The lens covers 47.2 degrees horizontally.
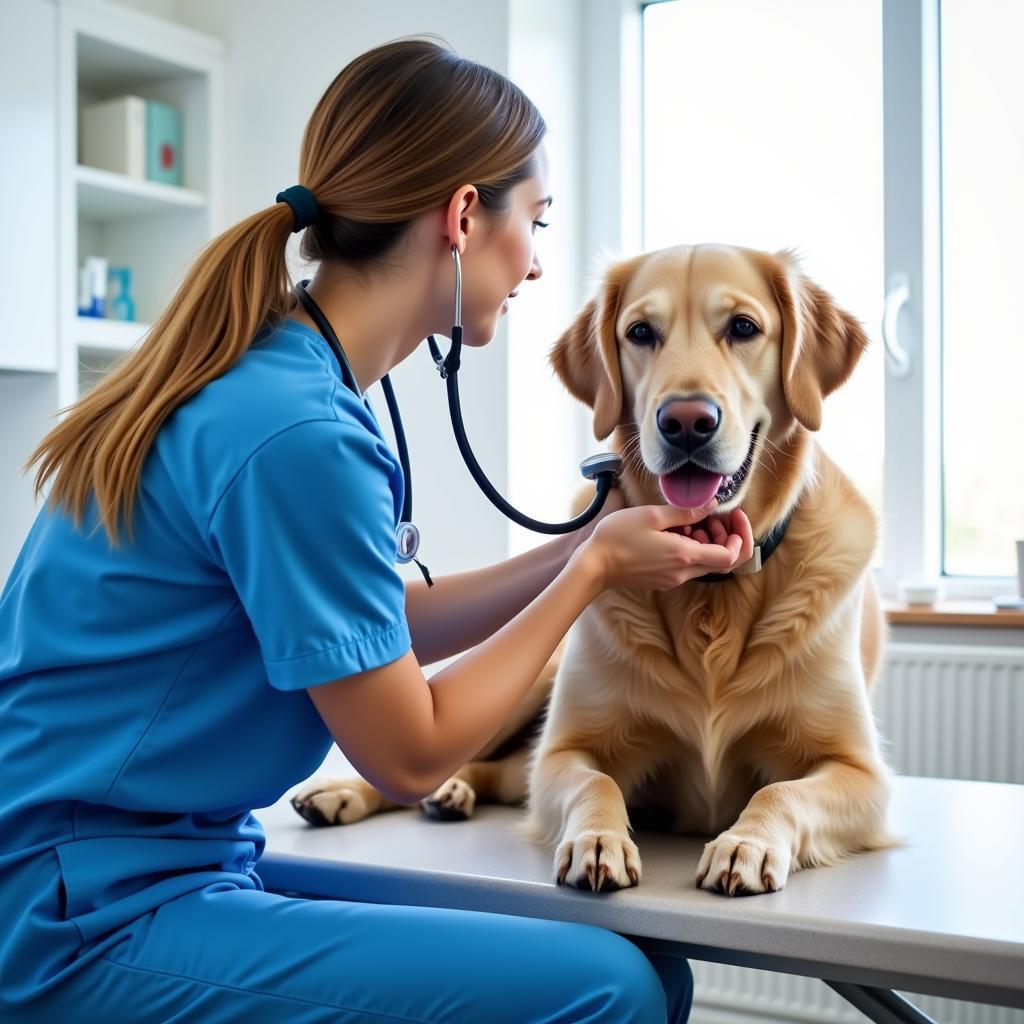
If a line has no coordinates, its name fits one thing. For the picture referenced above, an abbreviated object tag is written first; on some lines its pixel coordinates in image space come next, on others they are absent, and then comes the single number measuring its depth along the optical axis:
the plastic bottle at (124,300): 3.06
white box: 2.97
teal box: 3.03
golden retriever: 1.30
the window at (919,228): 2.59
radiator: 2.28
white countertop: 0.95
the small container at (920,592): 2.44
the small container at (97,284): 2.93
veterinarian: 0.96
